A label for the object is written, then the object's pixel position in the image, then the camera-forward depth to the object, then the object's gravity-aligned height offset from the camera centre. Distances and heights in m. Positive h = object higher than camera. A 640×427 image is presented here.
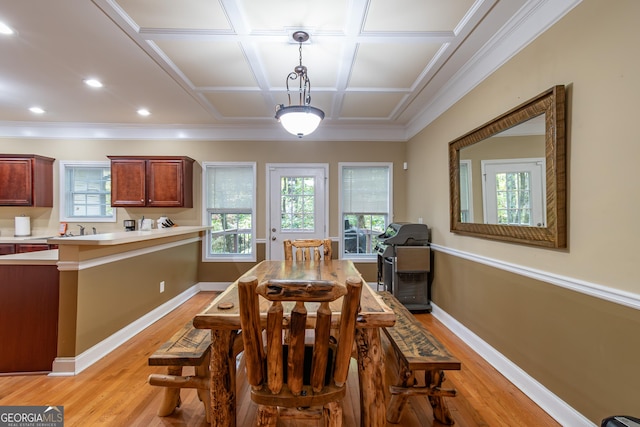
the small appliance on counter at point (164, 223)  4.50 -0.15
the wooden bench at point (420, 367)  1.57 -0.84
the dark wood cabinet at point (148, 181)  4.42 +0.49
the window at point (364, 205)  4.81 +0.14
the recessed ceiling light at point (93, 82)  3.12 +1.42
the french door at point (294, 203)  4.76 +0.17
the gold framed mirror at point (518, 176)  1.78 +0.29
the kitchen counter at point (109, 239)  2.24 -0.22
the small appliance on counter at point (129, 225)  4.53 -0.19
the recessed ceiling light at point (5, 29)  2.21 +1.42
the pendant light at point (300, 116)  2.29 +0.78
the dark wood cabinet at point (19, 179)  4.27 +0.49
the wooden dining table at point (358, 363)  1.53 -0.83
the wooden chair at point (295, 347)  1.06 -0.55
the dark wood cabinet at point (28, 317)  2.26 -0.81
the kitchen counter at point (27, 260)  2.25 -0.37
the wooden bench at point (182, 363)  1.60 -0.83
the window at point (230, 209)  4.78 +0.07
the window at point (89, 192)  4.68 +0.34
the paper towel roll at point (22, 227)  4.39 -0.21
